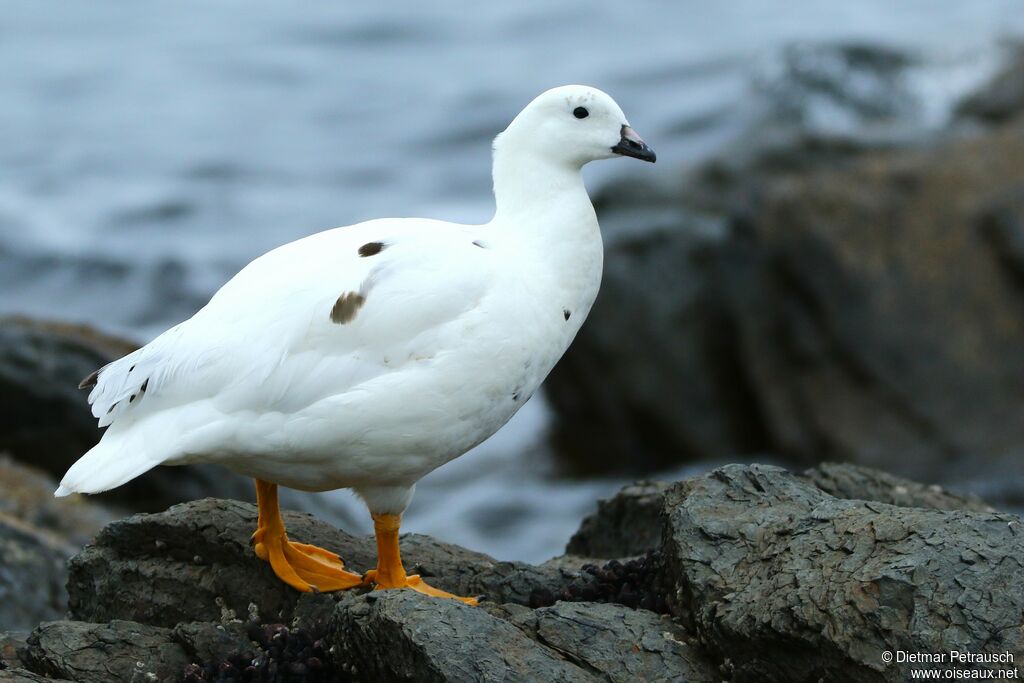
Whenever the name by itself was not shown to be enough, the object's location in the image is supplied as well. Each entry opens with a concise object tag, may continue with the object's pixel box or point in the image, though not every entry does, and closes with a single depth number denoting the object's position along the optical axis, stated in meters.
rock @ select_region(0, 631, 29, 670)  12.17
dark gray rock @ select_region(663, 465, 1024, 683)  10.30
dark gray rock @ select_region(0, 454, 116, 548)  20.89
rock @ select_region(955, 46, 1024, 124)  41.28
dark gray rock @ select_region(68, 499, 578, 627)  13.57
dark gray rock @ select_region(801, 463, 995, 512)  14.59
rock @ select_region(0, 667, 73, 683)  11.00
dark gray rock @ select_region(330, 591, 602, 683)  10.48
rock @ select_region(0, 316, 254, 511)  22.34
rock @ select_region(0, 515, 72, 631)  16.55
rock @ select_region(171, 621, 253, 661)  12.25
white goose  12.69
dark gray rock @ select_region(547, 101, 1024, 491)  27.39
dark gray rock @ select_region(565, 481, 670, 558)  15.46
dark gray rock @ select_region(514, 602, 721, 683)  11.20
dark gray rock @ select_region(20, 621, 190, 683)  11.78
